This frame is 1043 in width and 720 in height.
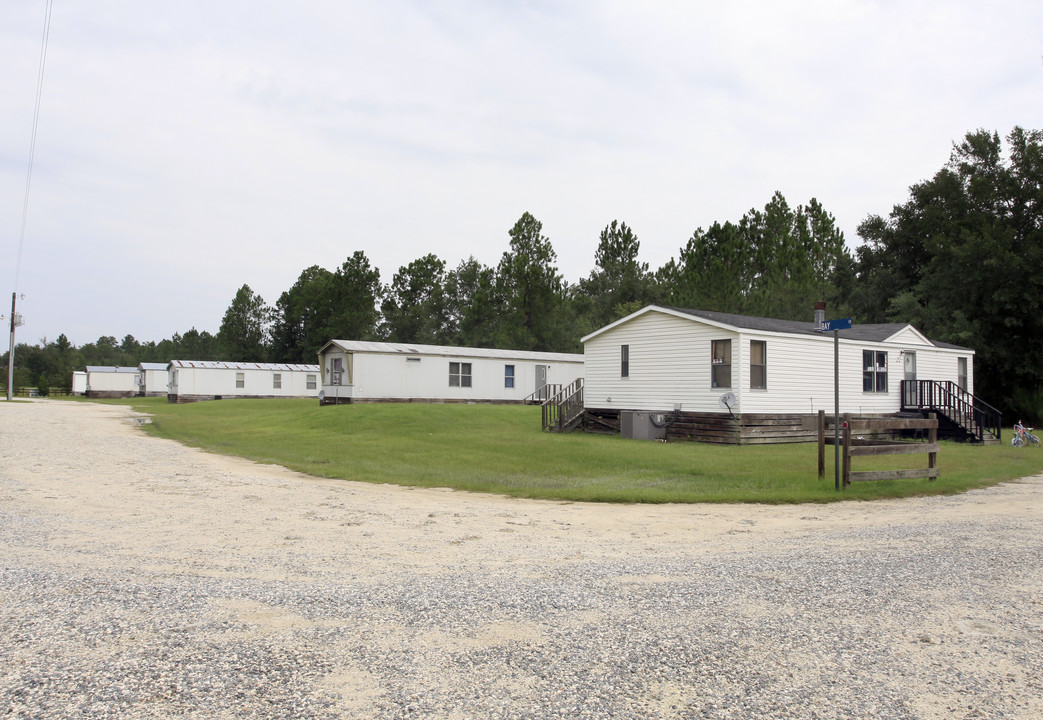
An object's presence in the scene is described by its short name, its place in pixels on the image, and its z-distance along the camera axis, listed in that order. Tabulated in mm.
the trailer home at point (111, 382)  65062
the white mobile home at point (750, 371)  20578
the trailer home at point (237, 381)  51062
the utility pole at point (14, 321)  56388
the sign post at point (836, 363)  11438
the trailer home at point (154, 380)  60969
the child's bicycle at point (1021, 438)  21422
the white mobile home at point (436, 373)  35375
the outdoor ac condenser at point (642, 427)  21922
